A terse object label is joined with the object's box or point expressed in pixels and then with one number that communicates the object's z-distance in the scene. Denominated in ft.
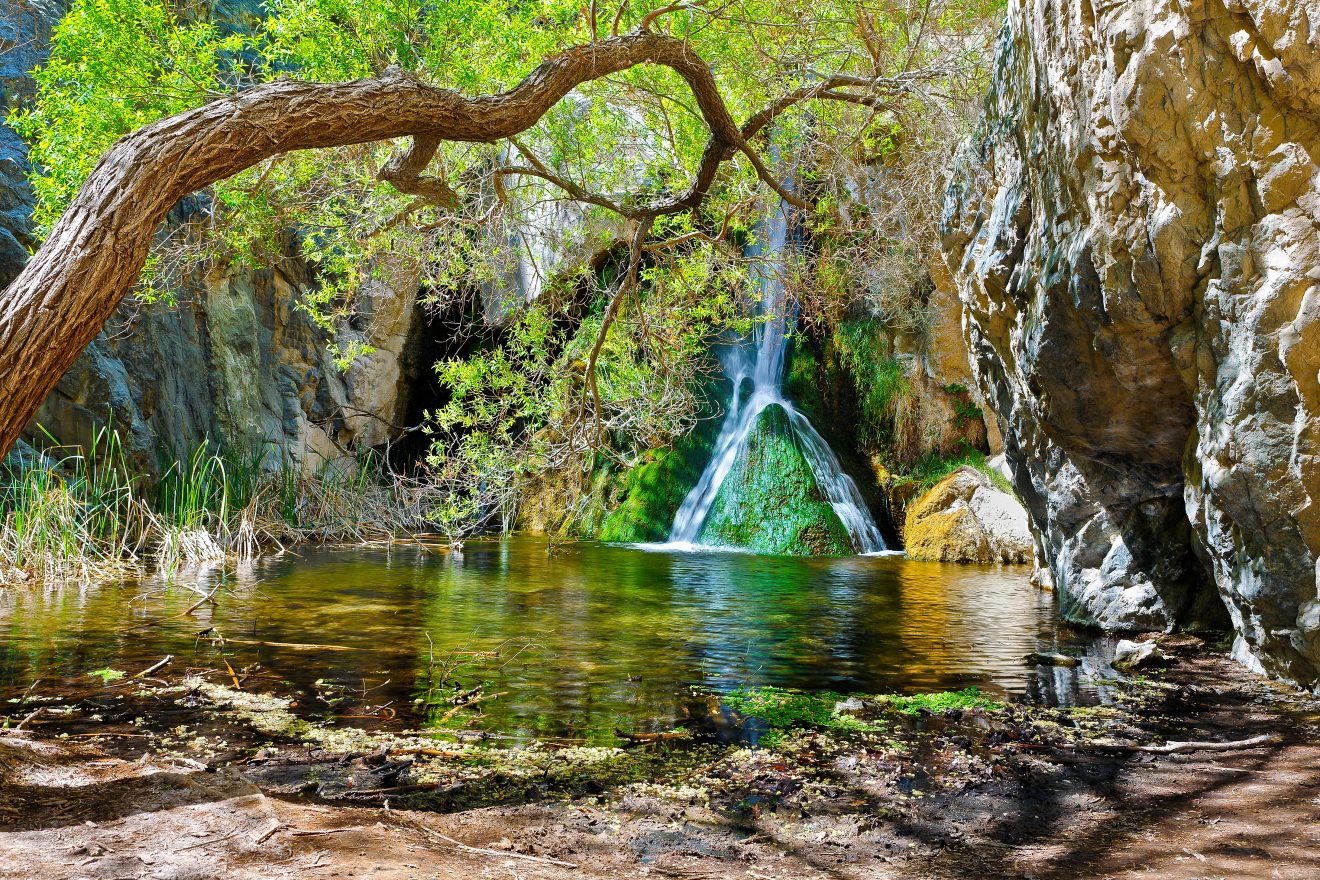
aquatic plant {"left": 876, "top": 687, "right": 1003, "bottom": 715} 13.25
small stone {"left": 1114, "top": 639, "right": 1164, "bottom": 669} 15.81
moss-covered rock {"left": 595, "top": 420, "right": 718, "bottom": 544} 45.68
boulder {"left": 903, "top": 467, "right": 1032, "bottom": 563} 35.88
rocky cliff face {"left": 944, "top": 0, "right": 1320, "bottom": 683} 11.69
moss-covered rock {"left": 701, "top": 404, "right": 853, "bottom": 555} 40.37
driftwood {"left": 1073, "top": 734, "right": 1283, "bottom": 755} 11.00
